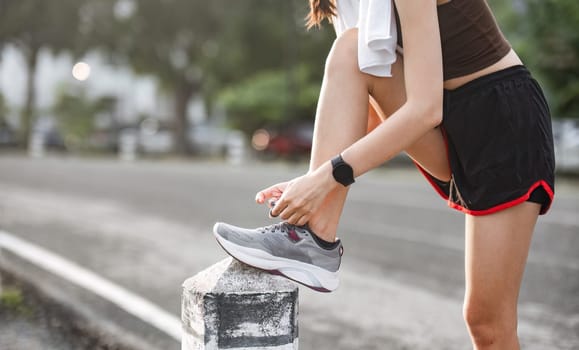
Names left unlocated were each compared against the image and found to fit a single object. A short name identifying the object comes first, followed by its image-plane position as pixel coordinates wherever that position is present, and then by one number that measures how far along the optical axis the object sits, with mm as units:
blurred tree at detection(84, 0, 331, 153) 34219
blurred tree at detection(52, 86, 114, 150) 35031
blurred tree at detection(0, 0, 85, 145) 35844
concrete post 1775
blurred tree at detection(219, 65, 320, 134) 35406
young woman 1905
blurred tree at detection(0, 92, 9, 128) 38294
